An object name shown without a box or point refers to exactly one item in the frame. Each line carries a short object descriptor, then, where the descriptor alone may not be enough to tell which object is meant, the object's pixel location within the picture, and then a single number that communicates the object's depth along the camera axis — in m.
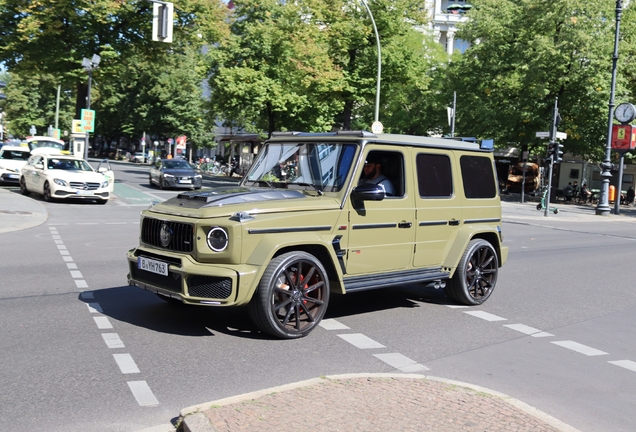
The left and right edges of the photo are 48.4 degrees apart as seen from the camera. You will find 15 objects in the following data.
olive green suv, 6.25
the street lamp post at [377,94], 29.38
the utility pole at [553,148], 29.45
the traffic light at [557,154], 29.55
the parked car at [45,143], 38.16
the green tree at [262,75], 41.84
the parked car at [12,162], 29.27
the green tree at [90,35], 28.12
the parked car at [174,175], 34.75
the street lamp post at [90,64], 28.08
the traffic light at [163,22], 19.48
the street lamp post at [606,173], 32.59
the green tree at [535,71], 38.53
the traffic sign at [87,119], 30.48
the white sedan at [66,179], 22.80
